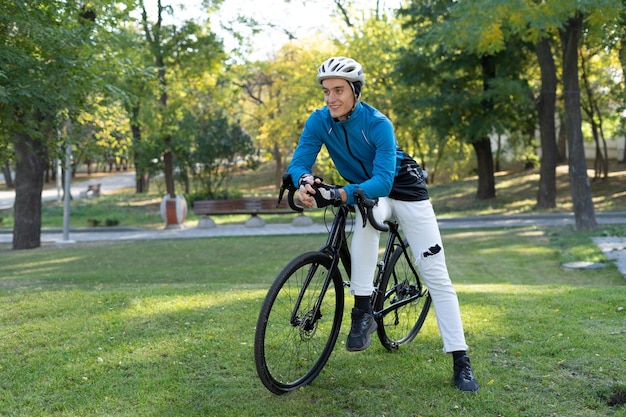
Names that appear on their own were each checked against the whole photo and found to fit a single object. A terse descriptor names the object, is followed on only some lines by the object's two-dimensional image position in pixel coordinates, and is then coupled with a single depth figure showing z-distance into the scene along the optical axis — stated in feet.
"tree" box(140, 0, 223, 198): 89.45
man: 13.60
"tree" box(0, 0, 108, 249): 29.35
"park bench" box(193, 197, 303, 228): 79.56
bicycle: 13.16
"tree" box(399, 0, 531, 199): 79.56
